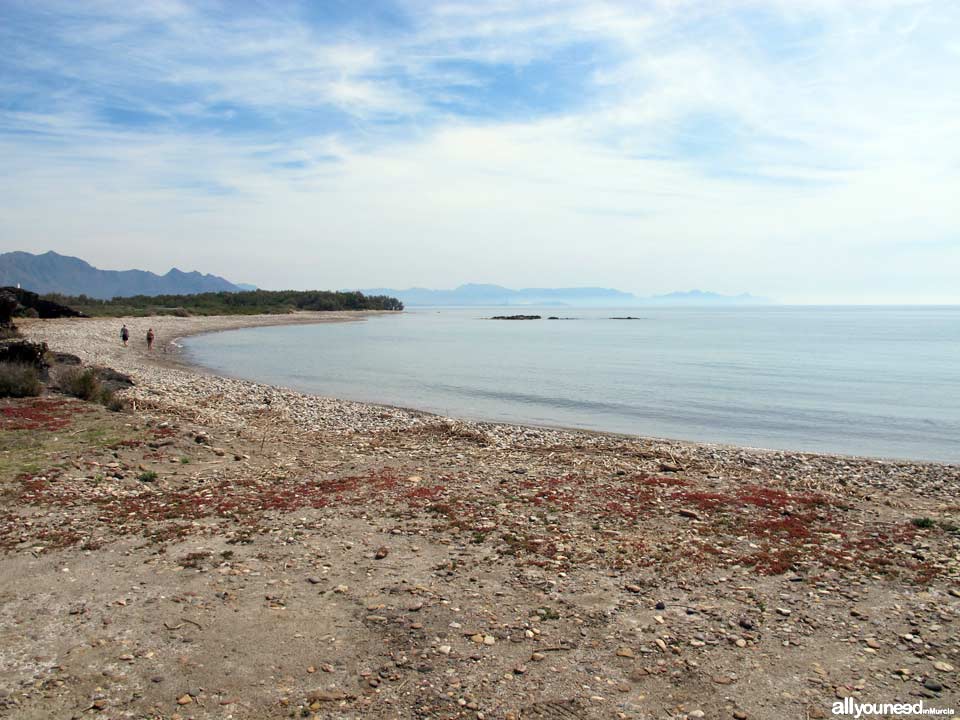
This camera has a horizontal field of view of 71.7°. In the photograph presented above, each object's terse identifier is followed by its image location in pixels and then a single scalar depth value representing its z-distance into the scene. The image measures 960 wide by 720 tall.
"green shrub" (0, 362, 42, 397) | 19.86
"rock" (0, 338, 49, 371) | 22.34
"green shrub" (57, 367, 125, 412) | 20.12
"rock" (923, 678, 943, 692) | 6.34
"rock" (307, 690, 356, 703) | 6.09
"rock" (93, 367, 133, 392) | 24.16
